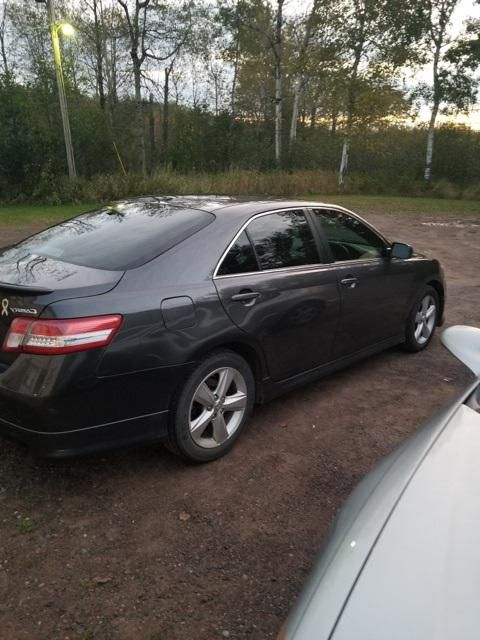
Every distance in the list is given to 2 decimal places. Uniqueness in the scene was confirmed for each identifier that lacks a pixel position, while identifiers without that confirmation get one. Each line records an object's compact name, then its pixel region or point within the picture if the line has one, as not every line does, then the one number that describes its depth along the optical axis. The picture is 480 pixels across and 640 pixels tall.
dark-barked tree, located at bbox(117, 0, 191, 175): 25.05
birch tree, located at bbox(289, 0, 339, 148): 23.14
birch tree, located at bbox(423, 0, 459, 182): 22.38
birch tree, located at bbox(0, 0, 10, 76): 32.17
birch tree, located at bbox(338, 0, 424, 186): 22.38
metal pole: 14.27
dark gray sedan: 2.33
